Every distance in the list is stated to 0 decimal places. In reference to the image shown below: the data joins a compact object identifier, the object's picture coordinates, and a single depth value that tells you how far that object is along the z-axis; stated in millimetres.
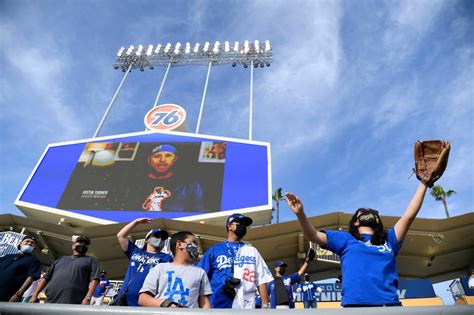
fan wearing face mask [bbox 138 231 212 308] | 2227
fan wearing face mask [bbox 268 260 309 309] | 5262
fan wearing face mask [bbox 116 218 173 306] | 3124
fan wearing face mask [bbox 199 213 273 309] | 2625
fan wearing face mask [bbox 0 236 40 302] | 3846
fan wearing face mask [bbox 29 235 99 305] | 3389
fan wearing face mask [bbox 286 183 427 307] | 2033
